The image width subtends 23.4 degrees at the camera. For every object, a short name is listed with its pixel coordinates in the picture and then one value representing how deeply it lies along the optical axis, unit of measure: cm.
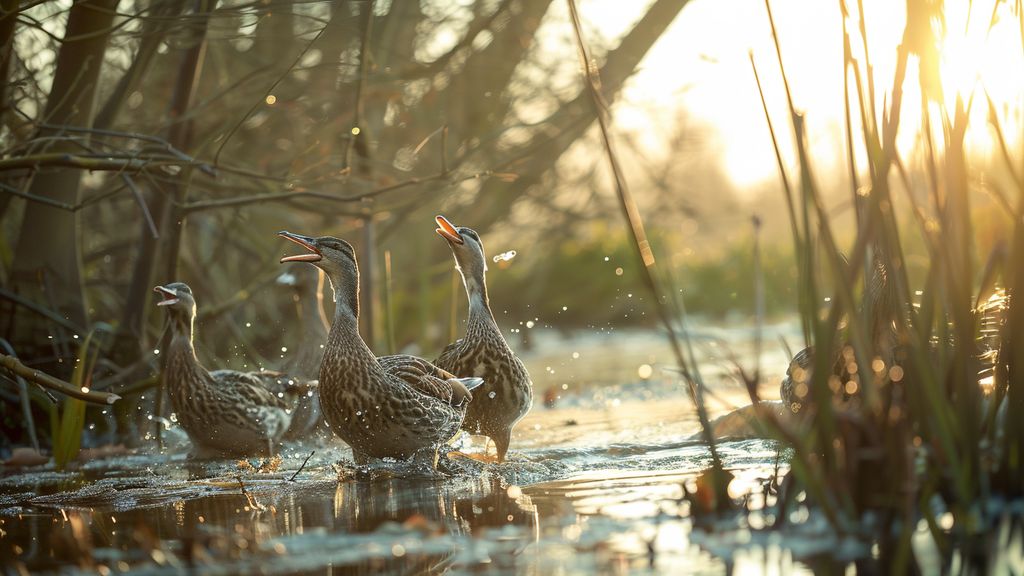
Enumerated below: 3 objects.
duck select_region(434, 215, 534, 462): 1266
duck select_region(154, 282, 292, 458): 1323
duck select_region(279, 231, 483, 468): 1112
